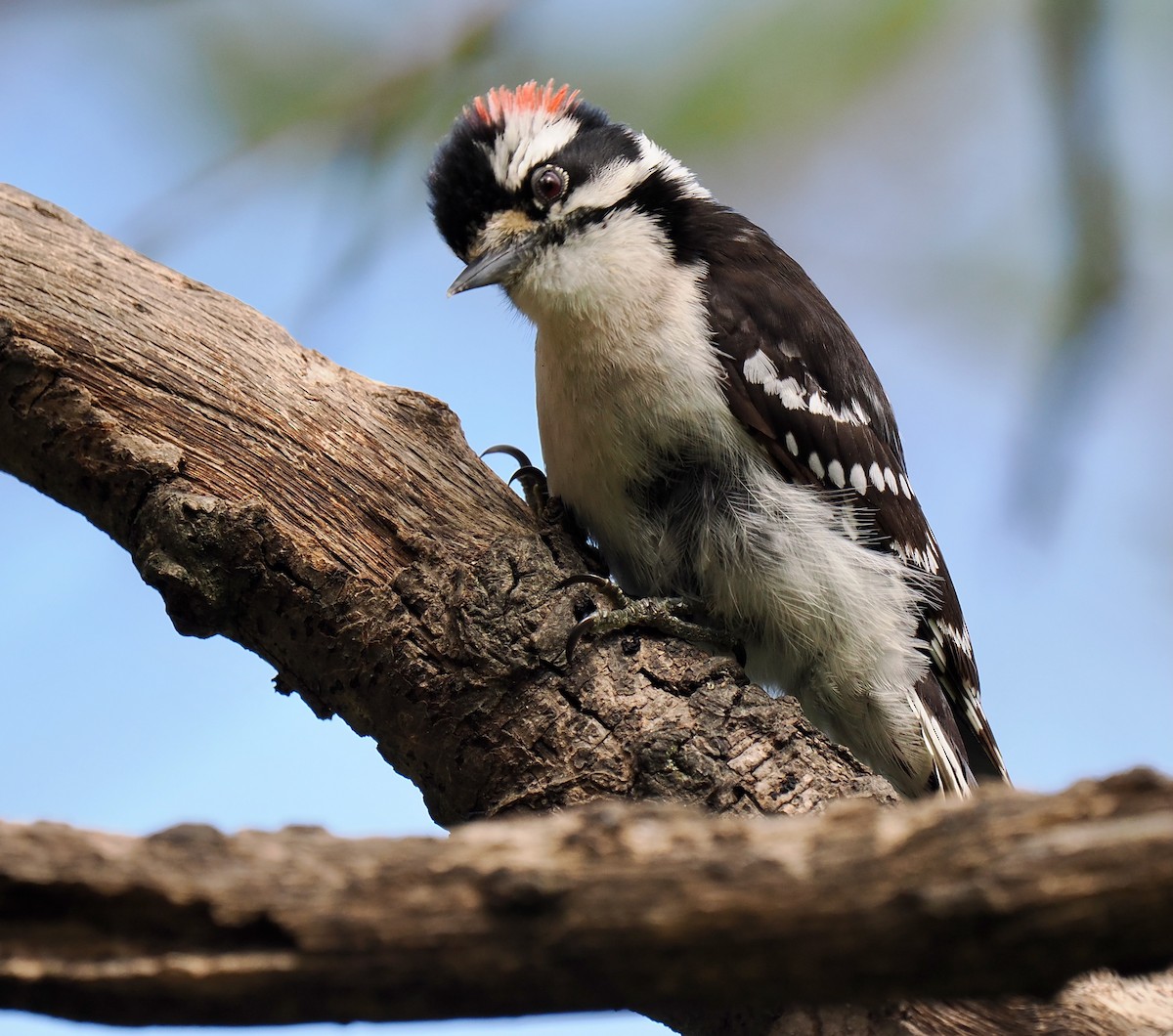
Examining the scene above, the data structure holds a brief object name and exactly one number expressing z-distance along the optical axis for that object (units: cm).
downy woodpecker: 616
